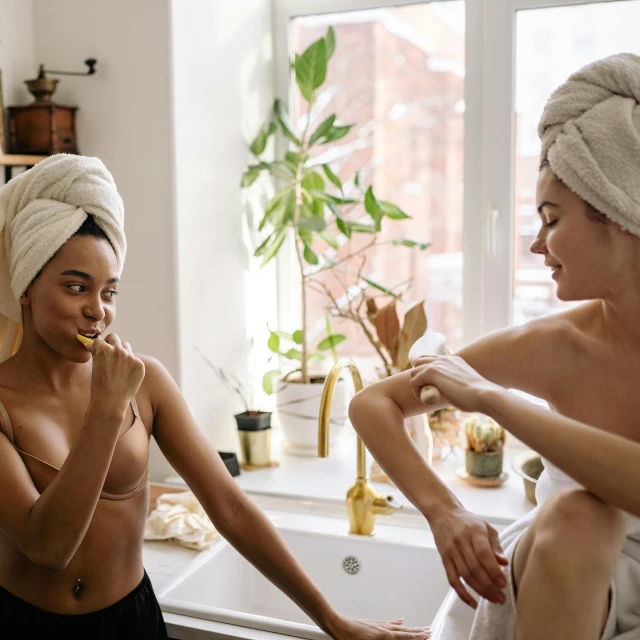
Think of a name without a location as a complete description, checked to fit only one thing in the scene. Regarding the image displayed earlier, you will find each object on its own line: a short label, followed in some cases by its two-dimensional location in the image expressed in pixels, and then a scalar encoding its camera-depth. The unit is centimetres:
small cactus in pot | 197
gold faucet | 176
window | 210
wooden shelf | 192
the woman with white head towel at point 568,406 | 99
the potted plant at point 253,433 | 214
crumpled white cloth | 174
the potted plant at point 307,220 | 217
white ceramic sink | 170
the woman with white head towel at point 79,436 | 120
